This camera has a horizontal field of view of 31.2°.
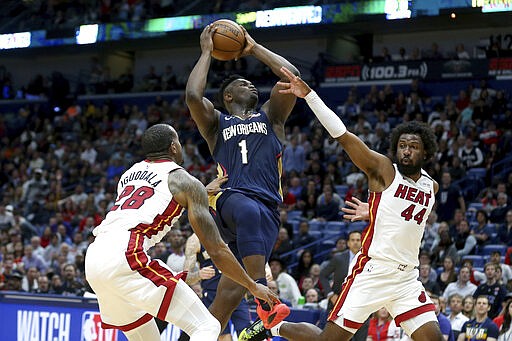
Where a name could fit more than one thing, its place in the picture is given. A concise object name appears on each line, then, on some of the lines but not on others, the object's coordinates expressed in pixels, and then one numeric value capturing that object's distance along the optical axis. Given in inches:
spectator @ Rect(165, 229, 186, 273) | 547.5
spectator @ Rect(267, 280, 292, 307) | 507.5
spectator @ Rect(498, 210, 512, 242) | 616.1
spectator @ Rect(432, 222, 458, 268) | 596.4
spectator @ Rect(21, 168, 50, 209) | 949.8
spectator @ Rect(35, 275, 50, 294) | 653.9
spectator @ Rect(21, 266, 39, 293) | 686.0
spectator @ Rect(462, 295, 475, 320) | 486.3
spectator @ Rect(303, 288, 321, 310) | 534.9
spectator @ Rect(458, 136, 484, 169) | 727.1
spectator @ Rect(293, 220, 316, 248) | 687.1
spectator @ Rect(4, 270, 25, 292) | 658.8
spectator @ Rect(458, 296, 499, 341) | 456.8
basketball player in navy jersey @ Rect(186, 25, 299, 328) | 291.6
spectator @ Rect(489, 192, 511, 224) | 645.3
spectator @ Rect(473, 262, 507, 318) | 513.0
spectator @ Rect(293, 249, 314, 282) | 627.8
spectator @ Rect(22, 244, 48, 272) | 749.9
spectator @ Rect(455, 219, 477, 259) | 607.8
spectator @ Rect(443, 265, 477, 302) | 530.3
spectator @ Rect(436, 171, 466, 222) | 668.7
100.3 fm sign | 874.1
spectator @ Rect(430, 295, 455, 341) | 413.7
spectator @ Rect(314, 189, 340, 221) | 727.1
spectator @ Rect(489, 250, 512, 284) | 544.1
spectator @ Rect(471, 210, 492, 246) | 615.2
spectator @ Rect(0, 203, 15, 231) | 853.8
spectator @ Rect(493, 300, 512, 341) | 462.0
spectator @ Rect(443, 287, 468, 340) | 478.9
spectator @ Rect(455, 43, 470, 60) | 890.1
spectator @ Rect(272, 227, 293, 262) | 668.1
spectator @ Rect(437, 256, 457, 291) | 555.5
